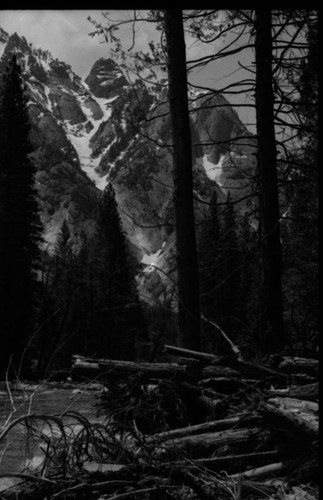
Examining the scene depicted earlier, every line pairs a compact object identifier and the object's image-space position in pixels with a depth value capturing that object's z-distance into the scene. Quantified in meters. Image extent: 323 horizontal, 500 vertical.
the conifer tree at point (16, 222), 23.11
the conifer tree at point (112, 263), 31.89
